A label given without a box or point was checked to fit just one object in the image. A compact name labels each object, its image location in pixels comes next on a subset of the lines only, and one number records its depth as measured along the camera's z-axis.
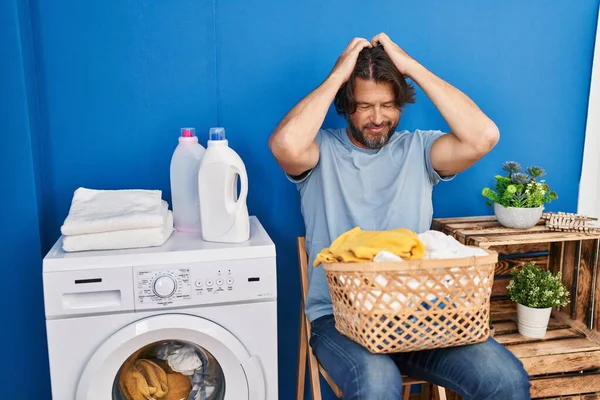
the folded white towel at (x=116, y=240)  1.62
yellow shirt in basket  1.39
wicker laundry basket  1.35
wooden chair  1.76
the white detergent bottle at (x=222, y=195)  1.69
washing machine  1.56
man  1.74
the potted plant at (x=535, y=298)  1.97
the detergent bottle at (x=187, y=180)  1.83
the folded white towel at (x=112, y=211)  1.62
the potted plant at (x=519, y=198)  1.97
